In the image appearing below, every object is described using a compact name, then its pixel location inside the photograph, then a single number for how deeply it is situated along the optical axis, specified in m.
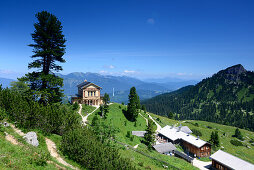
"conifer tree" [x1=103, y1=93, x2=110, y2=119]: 59.99
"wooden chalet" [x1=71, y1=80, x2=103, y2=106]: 66.31
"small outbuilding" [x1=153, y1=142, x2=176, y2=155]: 52.99
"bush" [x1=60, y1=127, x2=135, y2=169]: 16.30
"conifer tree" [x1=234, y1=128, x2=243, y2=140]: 105.53
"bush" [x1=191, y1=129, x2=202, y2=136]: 93.18
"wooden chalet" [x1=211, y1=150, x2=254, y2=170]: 43.08
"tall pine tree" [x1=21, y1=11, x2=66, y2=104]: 24.86
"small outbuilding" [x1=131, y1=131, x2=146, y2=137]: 59.42
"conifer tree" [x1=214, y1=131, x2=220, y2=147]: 74.29
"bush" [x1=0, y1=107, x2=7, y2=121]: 17.64
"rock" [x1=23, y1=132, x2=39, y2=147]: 17.44
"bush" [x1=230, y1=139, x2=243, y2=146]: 87.66
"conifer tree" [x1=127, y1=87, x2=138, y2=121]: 67.12
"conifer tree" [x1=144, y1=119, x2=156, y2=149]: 54.81
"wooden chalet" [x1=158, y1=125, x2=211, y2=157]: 59.88
